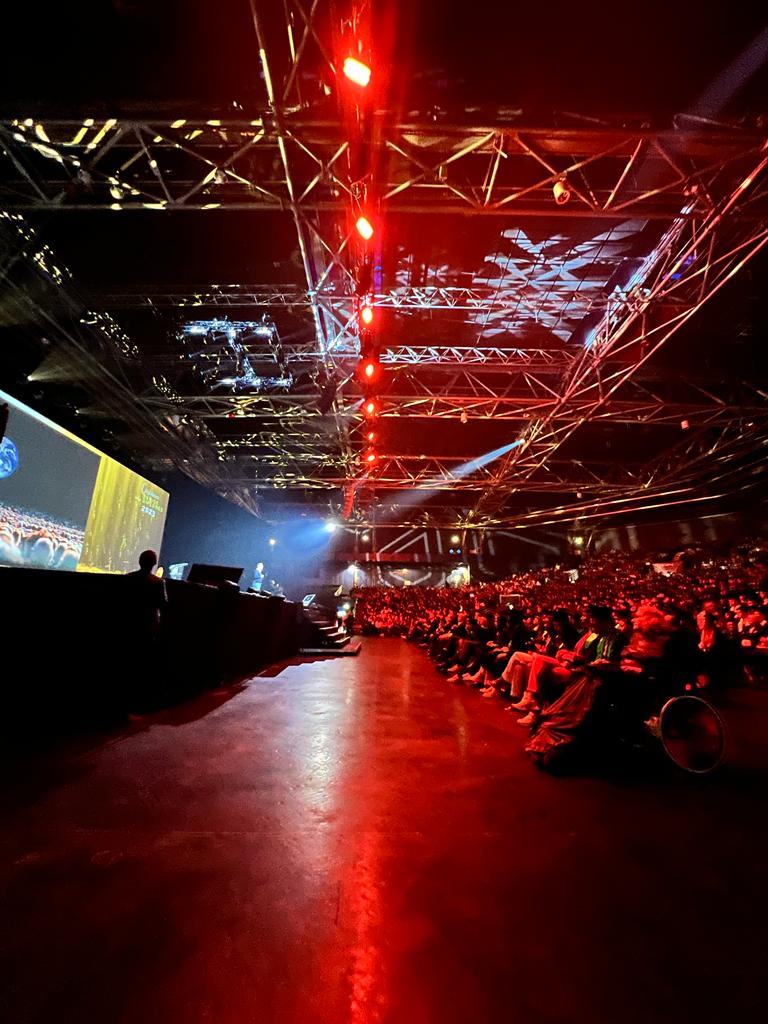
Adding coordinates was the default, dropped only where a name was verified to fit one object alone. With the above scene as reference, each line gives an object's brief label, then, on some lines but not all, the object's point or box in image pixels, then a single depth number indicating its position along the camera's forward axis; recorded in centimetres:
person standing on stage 1380
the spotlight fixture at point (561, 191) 398
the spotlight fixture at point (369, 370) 566
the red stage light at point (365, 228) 402
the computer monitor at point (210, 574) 551
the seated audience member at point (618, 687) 273
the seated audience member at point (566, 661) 378
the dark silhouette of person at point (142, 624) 354
